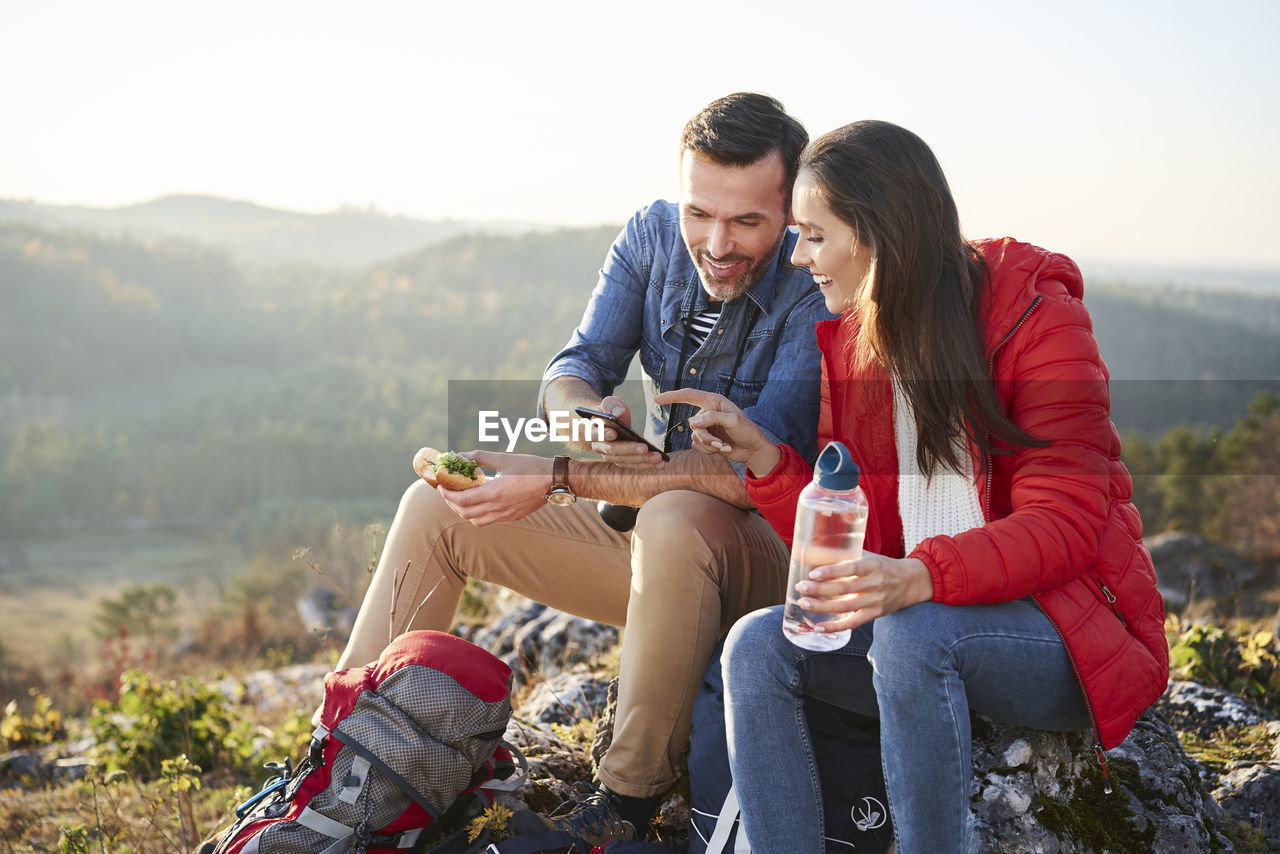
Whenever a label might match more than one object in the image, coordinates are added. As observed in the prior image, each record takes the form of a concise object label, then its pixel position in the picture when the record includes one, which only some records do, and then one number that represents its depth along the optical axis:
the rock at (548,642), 4.61
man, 2.51
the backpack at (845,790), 2.22
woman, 1.89
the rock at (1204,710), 3.42
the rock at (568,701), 3.64
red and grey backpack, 2.29
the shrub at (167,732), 4.43
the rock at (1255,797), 2.73
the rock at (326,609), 14.12
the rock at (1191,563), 12.74
